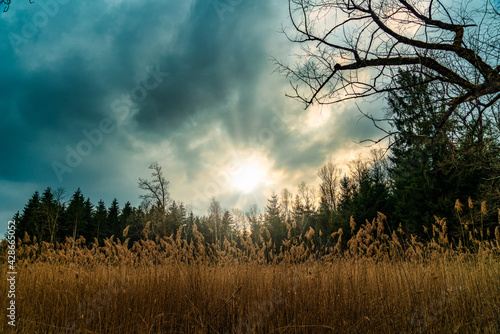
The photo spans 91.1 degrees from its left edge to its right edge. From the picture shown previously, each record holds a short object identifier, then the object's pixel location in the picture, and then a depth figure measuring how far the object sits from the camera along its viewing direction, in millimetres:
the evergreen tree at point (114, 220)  42156
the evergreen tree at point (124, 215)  41656
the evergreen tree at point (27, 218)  28150
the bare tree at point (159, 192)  28750
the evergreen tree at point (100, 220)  38594
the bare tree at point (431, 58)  3279
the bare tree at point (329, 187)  34575
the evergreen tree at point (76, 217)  34912
